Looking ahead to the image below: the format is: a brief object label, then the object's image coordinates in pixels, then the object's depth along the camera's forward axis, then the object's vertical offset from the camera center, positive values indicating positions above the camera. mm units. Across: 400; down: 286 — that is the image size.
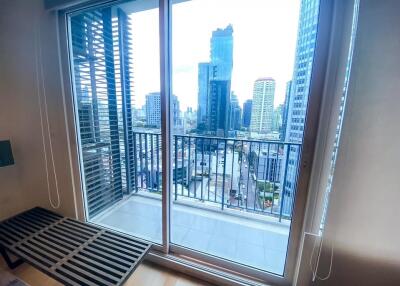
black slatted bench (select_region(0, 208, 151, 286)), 1060 -940
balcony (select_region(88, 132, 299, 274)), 1655 -1030
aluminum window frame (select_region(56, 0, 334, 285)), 911 -152
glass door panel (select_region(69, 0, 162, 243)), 1589 +118
